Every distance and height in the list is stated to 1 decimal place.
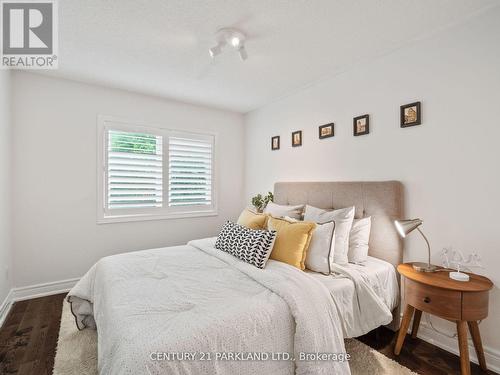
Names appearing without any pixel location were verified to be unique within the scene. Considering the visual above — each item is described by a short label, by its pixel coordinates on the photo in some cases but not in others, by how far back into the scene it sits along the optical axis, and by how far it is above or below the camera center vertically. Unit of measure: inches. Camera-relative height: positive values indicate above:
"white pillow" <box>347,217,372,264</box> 89.4 -18.7
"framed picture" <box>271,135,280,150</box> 145.5 +25.1
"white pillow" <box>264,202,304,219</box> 114.0 -10.7
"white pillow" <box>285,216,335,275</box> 80.0 -19.6
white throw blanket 71.6 -34.8
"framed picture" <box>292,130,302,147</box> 131.2 +24.8
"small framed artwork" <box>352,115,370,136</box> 101.5 +24.7
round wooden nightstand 63.4 -28.6
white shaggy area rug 69.8 -48.9
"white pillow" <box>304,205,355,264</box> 87.2 -13.5
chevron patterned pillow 80.9 -18.8
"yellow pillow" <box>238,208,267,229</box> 100.7 -13.4
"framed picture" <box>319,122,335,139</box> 115.3 +25.4
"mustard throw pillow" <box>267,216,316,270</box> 81.0 -17.9
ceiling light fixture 80.8 +47.5
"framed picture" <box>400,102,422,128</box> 86.1 +24.5
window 131.1 +7.9
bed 48.0 -27.3
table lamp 75.9 -12.0
